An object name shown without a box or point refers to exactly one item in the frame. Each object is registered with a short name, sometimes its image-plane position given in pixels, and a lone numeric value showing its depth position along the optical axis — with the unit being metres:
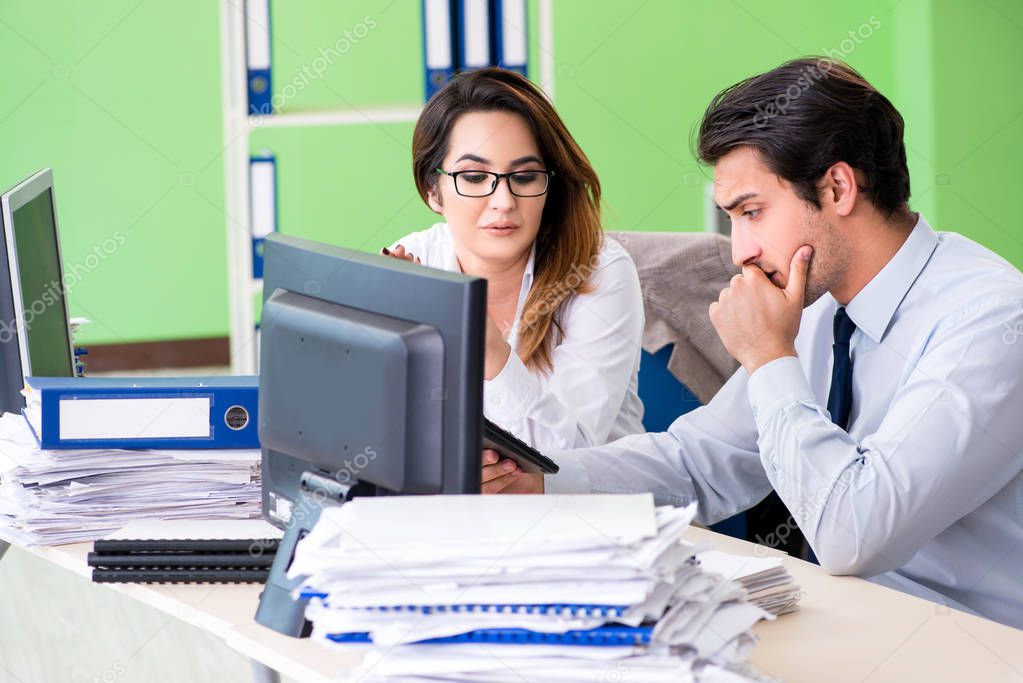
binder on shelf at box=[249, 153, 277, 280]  6.53
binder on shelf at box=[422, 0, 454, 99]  6.39
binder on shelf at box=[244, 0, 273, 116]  6.32
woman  4.34
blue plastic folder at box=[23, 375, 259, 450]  3.08
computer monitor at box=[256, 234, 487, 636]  2.24
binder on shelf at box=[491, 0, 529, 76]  6.51
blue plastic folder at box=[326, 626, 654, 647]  1.81
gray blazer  4.49
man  2.83
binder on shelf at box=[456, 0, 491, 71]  6.46
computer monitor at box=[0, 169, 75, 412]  3.53
